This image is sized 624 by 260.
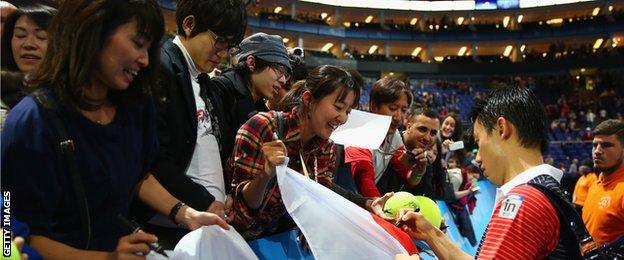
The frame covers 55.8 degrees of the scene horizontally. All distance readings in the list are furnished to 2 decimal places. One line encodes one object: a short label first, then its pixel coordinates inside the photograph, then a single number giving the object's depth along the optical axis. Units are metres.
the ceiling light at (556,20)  37.16
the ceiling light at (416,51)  38.71
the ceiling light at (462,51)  38.72
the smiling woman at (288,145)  2.31
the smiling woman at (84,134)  1.48
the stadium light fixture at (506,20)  37.97
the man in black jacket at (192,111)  2.07
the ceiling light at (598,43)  34.09
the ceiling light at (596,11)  35.70
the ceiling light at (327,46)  36.24
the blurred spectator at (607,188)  4.64
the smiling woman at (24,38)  2.01
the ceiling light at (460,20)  38.28
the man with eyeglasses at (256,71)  2.87
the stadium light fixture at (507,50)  38.00
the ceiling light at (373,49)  38.12
